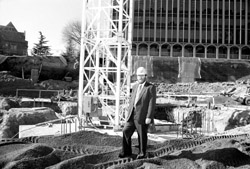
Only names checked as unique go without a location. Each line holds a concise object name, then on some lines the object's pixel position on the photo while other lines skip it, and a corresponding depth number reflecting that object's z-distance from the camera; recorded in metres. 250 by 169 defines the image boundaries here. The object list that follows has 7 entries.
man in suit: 5.20
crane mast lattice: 10.53
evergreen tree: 46.30
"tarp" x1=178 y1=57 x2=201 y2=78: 42.44
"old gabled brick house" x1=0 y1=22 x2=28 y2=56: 55.34
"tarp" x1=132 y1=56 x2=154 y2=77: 41.22
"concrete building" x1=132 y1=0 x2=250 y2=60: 48.66
